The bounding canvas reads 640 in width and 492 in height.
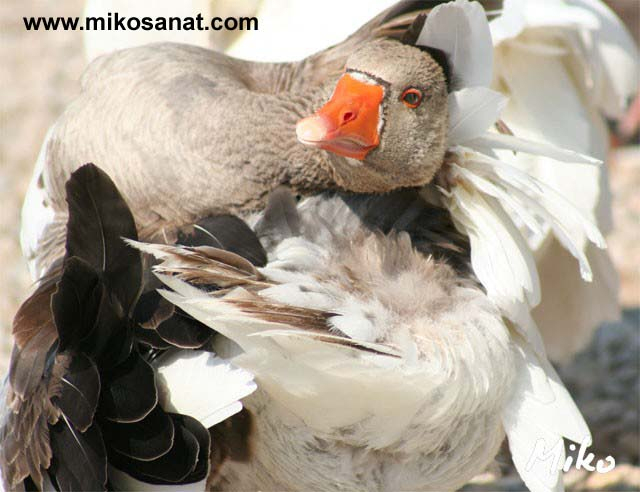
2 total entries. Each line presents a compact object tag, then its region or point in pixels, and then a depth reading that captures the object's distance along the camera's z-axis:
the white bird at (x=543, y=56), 4.04
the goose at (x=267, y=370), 3.69
